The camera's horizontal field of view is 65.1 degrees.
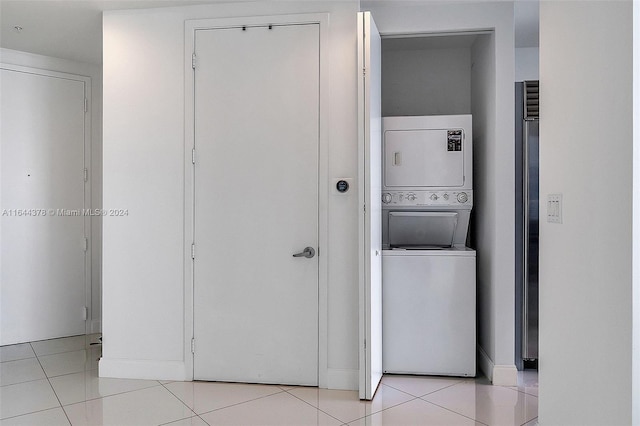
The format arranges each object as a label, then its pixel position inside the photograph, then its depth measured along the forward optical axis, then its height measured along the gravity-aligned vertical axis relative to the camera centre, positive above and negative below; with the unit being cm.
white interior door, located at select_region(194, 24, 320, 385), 315 +2
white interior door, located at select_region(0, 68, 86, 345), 414 +1
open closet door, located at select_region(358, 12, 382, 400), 287 +7
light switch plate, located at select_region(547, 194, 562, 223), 196 -1
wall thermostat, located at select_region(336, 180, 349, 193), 308 +13
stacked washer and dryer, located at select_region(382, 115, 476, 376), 332 -38
